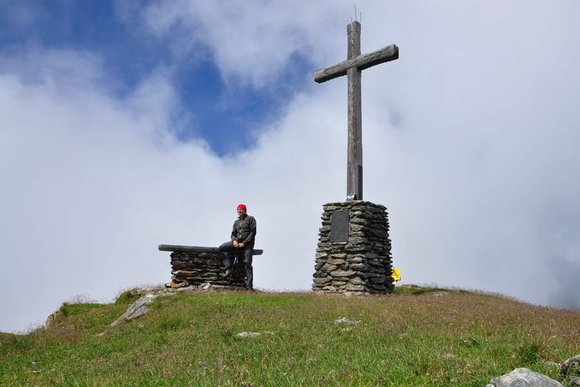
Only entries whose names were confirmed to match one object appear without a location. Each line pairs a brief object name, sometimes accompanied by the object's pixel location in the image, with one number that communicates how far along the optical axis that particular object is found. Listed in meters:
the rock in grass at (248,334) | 9.83
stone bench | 19.84
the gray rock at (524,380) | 4.63
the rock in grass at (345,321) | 10.67
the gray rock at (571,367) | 5.46
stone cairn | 18.72
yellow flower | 24.58
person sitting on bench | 19.23
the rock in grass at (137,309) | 15.87
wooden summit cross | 19.58
